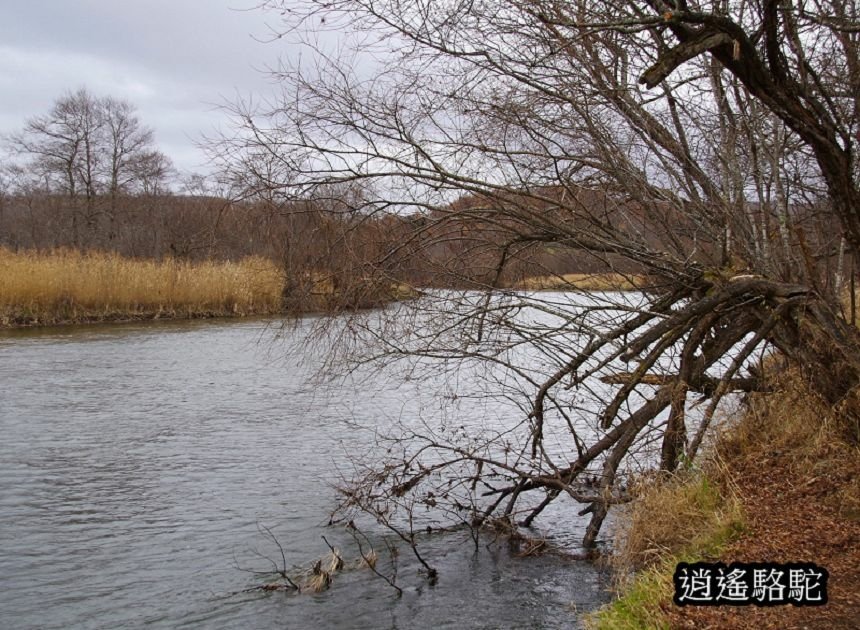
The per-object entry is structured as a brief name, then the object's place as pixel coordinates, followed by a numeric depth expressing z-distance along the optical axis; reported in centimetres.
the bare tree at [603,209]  645
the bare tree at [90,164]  4181
